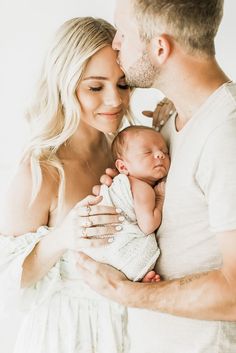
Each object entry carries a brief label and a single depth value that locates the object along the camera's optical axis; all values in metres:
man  1.29
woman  1.67
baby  1.52
